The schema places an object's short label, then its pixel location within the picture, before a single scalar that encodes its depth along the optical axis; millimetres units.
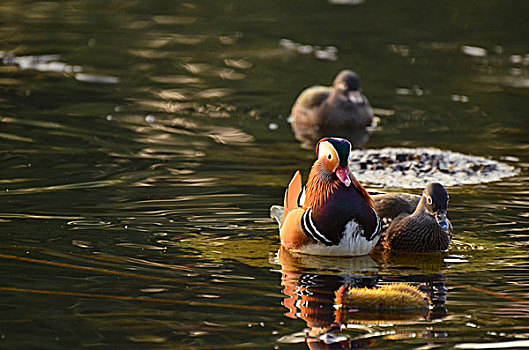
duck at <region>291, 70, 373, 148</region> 16922
